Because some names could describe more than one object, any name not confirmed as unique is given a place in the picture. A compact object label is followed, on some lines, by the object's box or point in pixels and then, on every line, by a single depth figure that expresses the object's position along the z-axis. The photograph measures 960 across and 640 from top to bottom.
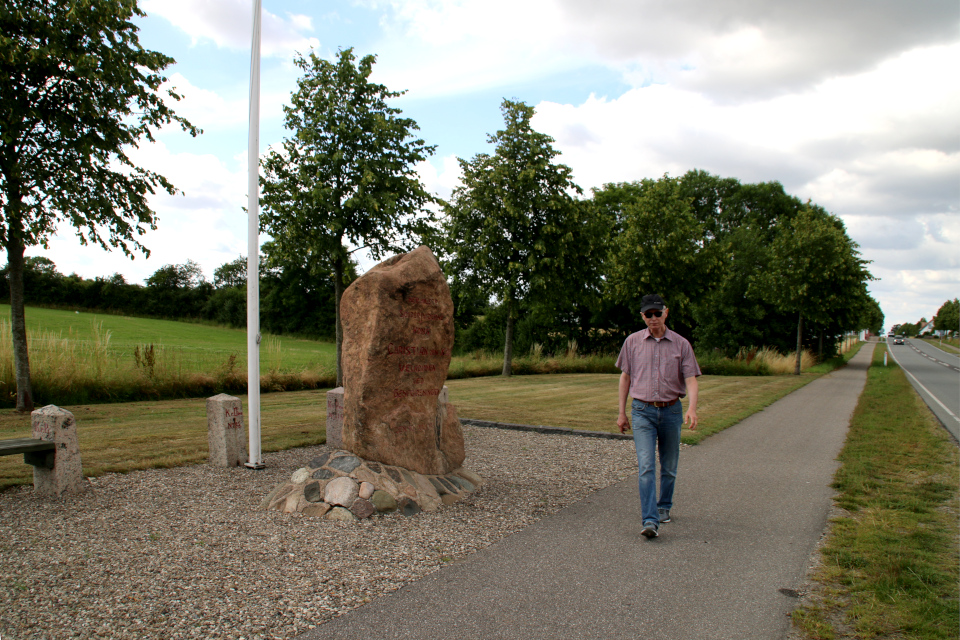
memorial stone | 6.23
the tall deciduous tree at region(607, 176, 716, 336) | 25.77
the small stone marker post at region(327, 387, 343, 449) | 8.73
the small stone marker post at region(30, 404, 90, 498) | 5.98
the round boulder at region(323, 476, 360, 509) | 5.66
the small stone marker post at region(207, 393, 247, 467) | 7.49
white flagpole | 7.25
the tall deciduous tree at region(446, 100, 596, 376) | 22.41
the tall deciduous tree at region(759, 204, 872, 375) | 27.73
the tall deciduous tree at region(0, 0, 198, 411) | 9.42
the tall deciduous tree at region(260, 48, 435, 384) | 11.09
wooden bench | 5.72
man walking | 5.18
